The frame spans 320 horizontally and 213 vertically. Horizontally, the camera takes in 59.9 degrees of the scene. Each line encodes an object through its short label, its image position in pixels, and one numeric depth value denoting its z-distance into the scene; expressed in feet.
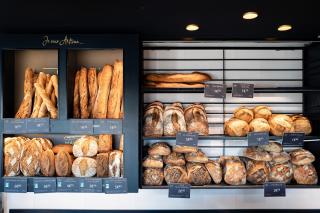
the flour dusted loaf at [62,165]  6.02
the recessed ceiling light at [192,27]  5.69
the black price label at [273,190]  6.07
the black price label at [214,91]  6.03
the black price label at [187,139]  6.00
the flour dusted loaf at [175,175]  6.15
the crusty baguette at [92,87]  6.42
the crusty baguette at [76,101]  6.27
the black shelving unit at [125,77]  5.90
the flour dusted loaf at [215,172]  6.22
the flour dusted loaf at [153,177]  6.19
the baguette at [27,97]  6.25
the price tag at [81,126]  5.85
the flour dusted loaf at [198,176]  6.17
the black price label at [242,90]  6.13
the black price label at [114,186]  5.87
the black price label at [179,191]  5.97
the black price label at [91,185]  5.86
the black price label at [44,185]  5.87
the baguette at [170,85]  6.30
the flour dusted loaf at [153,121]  6.27
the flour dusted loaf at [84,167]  6.00
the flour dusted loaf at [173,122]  6.28
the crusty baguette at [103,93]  6.21
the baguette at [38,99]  6.21
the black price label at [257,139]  6.04
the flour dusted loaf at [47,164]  6.01
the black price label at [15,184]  5.89
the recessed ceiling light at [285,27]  5.67
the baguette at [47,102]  6.08
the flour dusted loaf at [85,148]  6.14
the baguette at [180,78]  6.46
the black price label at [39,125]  5.89
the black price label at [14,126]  5.90
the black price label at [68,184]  5.89
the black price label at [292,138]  6.11
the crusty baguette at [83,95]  6.27
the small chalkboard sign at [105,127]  5.87
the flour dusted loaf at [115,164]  6.04
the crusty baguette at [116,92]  6.26
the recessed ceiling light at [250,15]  5.25
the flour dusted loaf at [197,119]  6.29
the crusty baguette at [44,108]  6.18
